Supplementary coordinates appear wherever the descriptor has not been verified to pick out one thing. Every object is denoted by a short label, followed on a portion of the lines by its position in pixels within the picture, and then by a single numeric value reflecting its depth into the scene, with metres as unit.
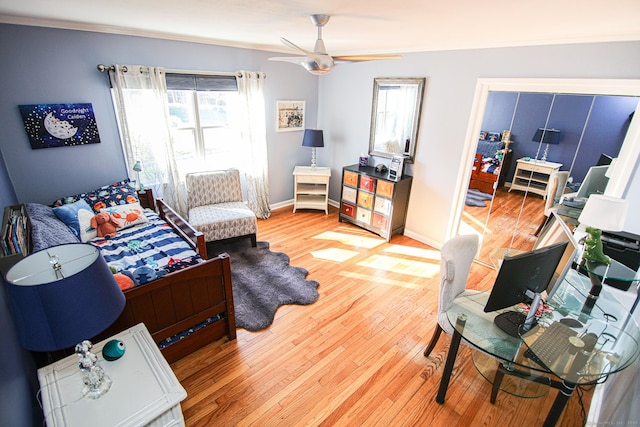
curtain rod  3.12
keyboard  1.66
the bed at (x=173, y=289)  2.05
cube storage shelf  4.14
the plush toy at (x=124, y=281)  2.00
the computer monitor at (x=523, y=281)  1.59
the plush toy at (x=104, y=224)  2.94
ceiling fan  2.14
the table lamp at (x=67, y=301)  1.06
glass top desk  1.60
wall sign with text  2.90
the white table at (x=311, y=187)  4.89
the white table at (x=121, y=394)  1.28
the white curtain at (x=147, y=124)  3.29
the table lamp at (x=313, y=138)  4.71
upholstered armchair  3.65
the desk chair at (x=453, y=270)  2.17
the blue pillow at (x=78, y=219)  2.83
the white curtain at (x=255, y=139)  4.17
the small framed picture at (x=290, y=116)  4.70
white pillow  3.09
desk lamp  2.02
